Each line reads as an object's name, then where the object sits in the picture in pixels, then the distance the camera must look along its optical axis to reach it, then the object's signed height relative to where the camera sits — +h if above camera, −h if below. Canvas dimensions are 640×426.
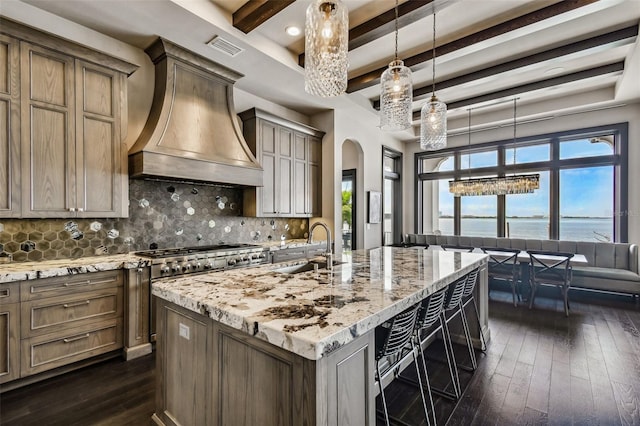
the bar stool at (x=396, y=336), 1.63 -0.71
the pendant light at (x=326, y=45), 1.67 +0.98
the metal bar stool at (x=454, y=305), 2.23 -0.76
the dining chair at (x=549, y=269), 4.20 -0.85
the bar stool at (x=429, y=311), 2.02 -0.69
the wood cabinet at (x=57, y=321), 2.18 -0.86
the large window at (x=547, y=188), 5.18 +0.45
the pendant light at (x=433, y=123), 2.88 +0.88
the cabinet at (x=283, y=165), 4.26 +0.76
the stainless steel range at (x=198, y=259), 2.85 -0.50
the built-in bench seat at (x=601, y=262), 4.39 -0.80
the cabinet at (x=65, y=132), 2.40 +0.72
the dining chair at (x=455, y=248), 5.34 -0.64
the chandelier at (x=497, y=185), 4.84 +0.47
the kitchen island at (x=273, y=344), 1.06 -0.54
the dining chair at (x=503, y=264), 4.59 -0.84
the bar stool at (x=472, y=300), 2.65 -0.90
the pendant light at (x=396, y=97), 2.35 +0.95
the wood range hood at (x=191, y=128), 2.99 +0.96
